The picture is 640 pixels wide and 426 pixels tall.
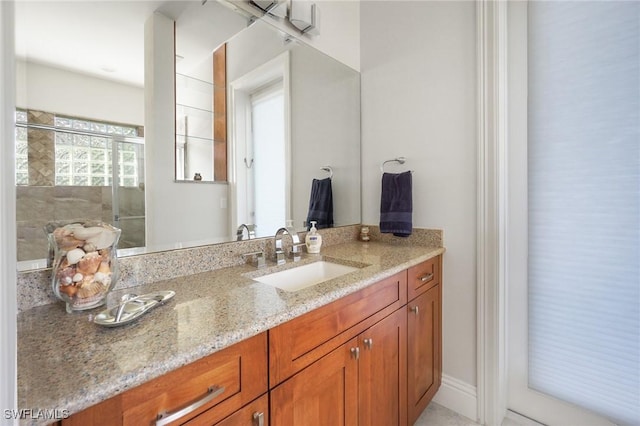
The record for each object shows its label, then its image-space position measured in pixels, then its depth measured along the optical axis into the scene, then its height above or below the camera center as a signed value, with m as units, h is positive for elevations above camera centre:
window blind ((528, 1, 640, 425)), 1.18 +0.01
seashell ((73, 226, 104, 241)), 0.71 -0.05
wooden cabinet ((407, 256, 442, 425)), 1.28 -0.64
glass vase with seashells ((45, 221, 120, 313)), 0.69 -0.14
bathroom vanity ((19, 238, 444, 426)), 0.48 -0.33
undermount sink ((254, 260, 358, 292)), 1.18 -0.30
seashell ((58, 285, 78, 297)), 0.70 -0.20
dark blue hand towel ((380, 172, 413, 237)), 1.60 +0.02
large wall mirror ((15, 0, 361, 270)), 0.80 +0.31
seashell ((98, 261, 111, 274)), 0.73 -0.15
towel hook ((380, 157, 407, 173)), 1.71 +0.30
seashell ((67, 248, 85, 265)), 0.69 -0.11
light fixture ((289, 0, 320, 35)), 1.45 +1.04
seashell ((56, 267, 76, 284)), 0.69 -0.16
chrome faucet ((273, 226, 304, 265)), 1.31 -0.15
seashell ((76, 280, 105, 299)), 0.71 -0.20
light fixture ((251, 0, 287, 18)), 1.32 +1.00
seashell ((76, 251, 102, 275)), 0.70 -0.13
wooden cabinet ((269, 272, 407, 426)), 0.75 -0.52
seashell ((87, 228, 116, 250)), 0.72 -0.07
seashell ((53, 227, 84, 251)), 0.69 -0.07
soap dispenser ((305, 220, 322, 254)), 1.46 -0.17
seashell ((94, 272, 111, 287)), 0.72 -0.18
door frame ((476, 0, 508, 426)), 1.39 +0.01
